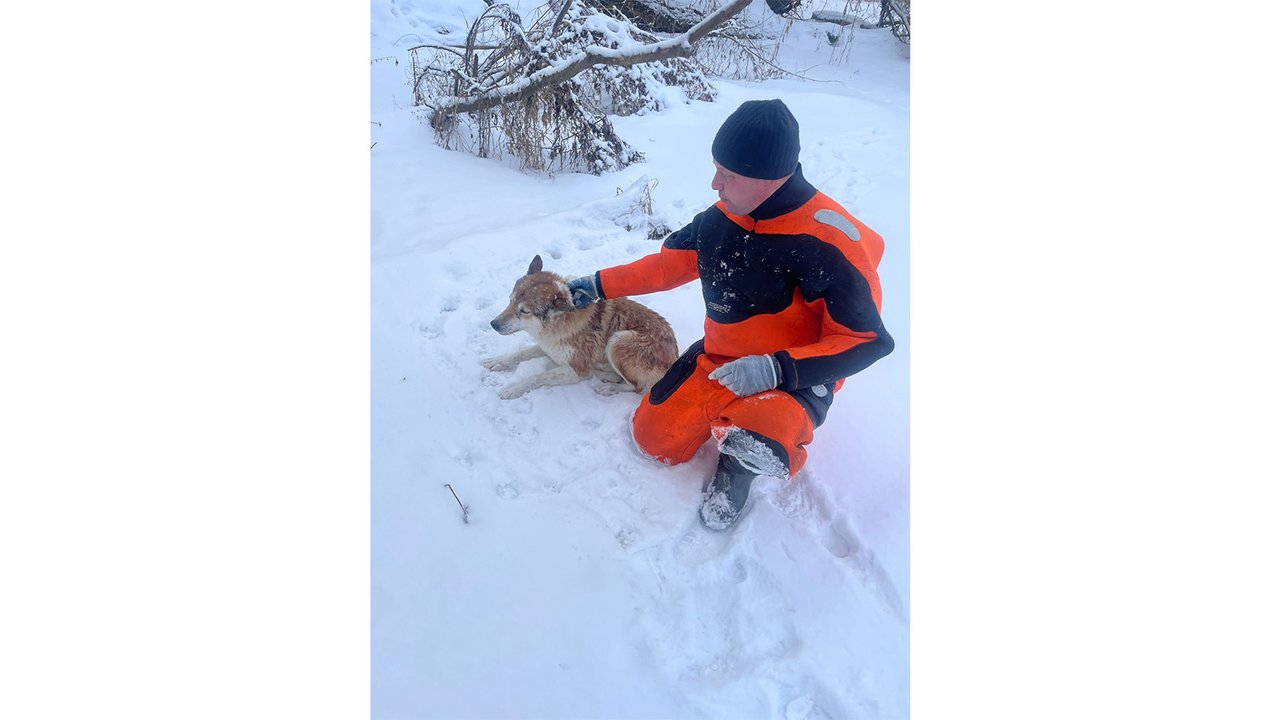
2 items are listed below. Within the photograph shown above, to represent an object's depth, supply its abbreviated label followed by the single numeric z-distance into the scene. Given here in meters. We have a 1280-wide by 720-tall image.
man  2.36
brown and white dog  3.40
